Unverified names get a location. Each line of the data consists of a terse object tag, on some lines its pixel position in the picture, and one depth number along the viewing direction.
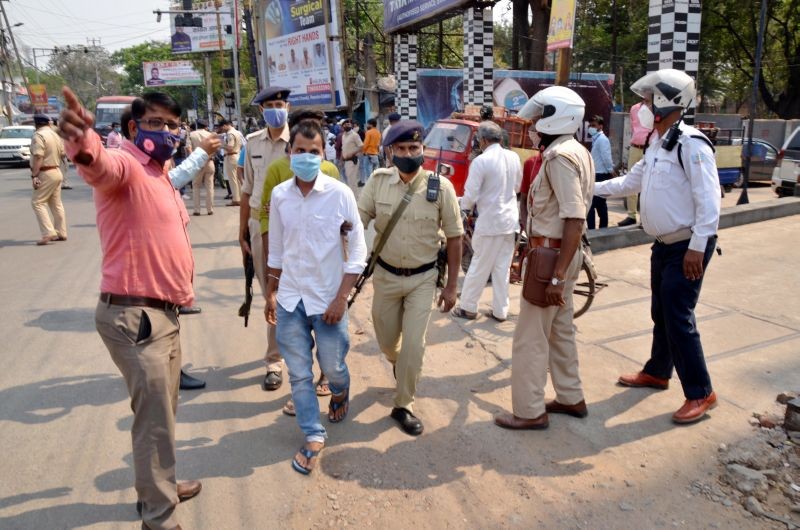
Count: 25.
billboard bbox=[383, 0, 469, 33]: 15.02
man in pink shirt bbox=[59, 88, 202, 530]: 2.58
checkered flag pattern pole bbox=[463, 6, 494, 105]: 13.97
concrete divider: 8.27
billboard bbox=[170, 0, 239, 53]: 38.53
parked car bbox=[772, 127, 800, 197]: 12.38
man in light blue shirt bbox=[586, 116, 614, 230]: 9.34
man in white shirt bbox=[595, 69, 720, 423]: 3.53
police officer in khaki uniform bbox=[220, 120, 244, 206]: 11.92
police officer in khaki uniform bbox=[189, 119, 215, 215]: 12.03
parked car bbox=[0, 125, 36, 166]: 25.11
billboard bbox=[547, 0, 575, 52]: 9.80
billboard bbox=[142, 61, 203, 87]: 45.88
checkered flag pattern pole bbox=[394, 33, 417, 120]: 18.97
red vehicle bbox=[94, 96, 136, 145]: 28.06
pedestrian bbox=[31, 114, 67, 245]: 9.25
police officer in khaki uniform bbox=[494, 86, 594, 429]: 3.44
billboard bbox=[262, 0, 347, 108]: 23.06
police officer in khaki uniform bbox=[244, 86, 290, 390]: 4.49
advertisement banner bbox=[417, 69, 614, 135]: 16.83
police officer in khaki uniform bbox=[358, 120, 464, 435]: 3.64
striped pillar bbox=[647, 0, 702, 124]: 7.79
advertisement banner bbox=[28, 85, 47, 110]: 55.28
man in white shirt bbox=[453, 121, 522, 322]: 5.72
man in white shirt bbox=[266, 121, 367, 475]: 3.29
